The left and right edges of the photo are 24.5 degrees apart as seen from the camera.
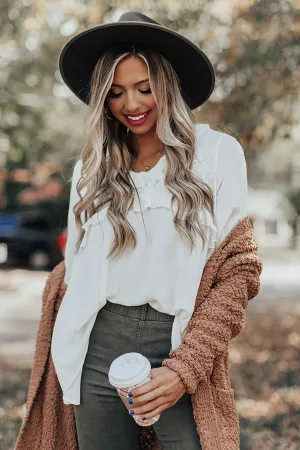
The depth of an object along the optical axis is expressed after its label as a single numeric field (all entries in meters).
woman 2.28
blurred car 16.81
